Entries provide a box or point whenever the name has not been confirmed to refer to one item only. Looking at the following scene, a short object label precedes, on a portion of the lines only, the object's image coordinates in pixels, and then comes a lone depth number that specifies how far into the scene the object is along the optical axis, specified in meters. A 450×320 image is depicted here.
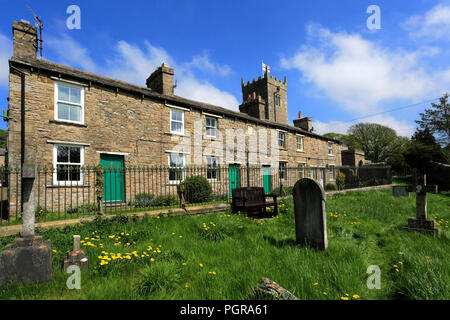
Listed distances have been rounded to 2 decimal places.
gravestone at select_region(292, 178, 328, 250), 4.35
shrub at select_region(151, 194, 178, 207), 9.92
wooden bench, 7.56
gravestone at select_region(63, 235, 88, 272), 3.34
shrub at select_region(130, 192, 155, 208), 9.88
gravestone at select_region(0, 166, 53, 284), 2.99
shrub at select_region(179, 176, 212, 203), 11.27
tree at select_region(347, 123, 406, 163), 38.19
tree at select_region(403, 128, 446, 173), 21.02
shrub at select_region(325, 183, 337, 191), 19.95
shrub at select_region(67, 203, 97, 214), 8.72
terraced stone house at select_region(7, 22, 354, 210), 8.91
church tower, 26.80
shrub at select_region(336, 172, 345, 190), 18.87
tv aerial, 10.05
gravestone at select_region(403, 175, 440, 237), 5.45
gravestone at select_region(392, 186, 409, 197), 6.29
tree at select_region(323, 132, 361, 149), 39.94
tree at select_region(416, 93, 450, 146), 27.59
